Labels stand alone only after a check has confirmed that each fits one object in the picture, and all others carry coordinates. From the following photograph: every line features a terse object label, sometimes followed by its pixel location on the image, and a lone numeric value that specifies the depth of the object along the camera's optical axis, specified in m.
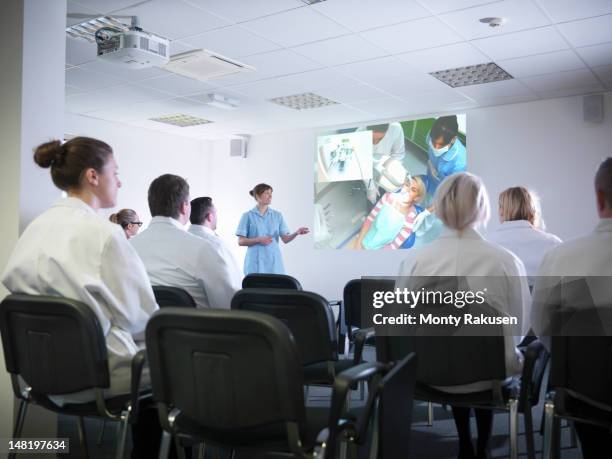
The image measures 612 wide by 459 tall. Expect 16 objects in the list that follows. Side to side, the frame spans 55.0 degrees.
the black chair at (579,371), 1.75
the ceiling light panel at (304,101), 6.29
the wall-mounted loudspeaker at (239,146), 8.44
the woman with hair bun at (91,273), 1.86
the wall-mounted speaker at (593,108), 5.88
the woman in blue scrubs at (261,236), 5.81
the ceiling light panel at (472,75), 5.22
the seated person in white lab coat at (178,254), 2.70
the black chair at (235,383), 1.39
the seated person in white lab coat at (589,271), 1.89
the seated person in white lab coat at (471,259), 2.13
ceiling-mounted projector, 3.99
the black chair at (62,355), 1.74
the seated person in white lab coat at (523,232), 3.20
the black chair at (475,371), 2.05
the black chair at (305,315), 2.29
